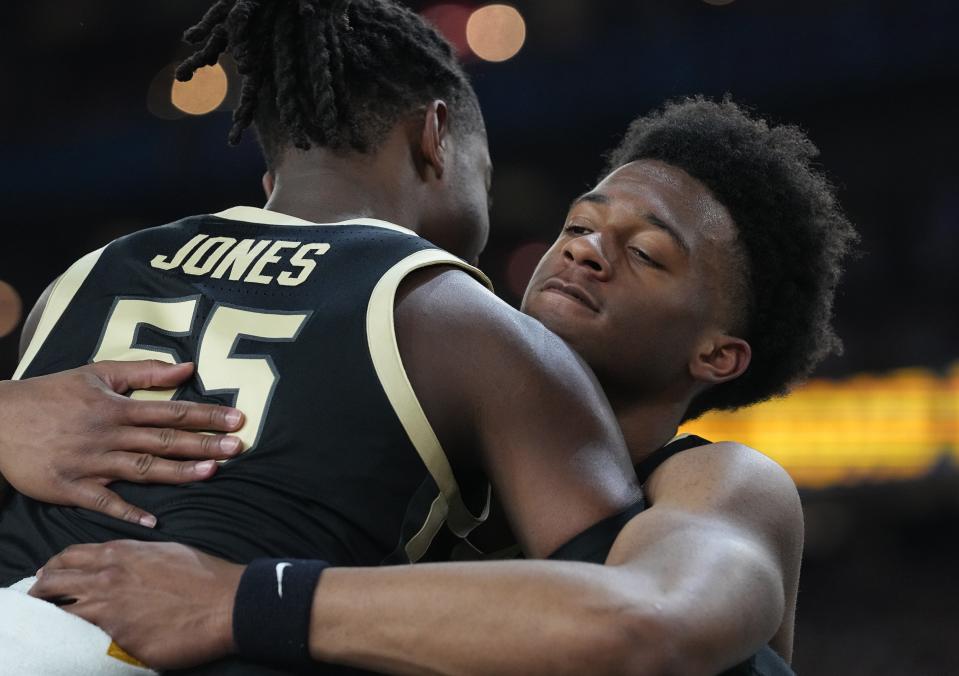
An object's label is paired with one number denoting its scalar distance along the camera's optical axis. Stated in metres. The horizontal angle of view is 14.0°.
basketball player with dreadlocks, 4.04
